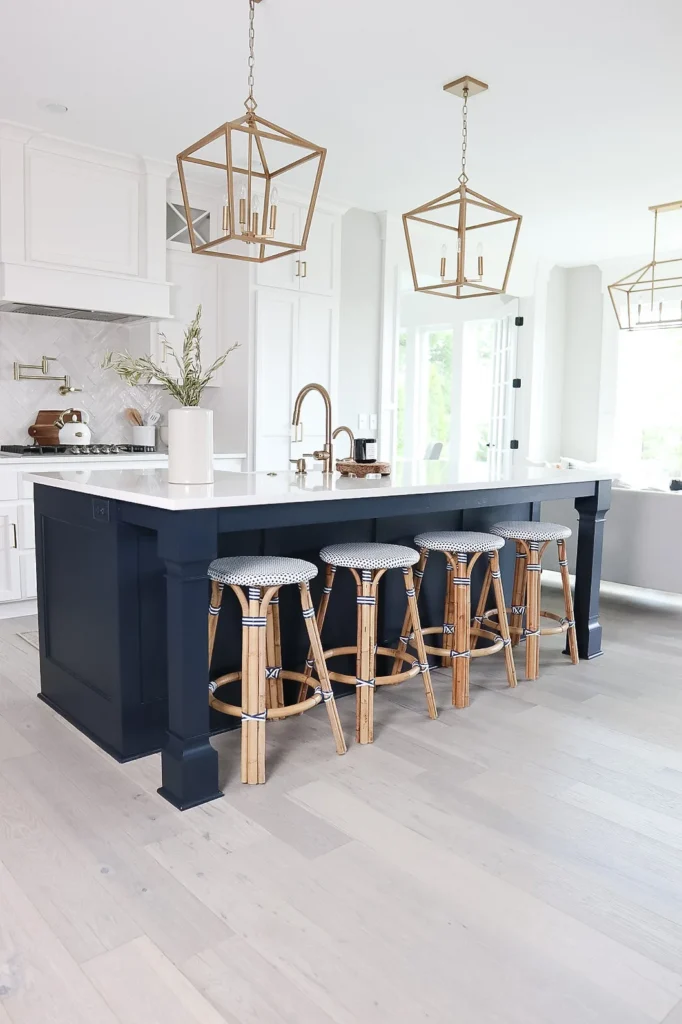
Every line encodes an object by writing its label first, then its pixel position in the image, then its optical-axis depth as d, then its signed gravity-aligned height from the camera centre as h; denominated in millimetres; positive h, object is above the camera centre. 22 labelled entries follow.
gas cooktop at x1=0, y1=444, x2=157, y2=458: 4516 -200
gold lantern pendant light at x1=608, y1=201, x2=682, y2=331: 7074 +1198
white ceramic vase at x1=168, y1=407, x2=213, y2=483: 2434 -85
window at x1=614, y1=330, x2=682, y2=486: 7277 +202
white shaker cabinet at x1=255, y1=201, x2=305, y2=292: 5285 +1058
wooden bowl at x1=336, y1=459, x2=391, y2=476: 3053 -182
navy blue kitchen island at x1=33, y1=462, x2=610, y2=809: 2209 -499
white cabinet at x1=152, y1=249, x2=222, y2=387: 5109 +770
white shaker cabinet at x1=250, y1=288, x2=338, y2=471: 5359 +400
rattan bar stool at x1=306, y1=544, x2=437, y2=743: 2646 -644
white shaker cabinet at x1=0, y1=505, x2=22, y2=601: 4305 -780
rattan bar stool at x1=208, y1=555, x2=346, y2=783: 2316 -660
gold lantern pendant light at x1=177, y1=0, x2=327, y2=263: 2371 +1353
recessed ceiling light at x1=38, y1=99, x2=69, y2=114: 3938 +1555
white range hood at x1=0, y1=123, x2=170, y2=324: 4316 +1069
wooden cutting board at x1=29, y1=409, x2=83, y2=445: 4785 -84
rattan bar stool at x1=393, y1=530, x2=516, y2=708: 3000 -633
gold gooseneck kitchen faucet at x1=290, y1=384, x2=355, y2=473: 2941 -75
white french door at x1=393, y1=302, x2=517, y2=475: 7578 +349
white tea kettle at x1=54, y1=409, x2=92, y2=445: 4750 -77
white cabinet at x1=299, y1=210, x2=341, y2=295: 5512 +1154
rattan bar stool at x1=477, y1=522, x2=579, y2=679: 3389 -678
